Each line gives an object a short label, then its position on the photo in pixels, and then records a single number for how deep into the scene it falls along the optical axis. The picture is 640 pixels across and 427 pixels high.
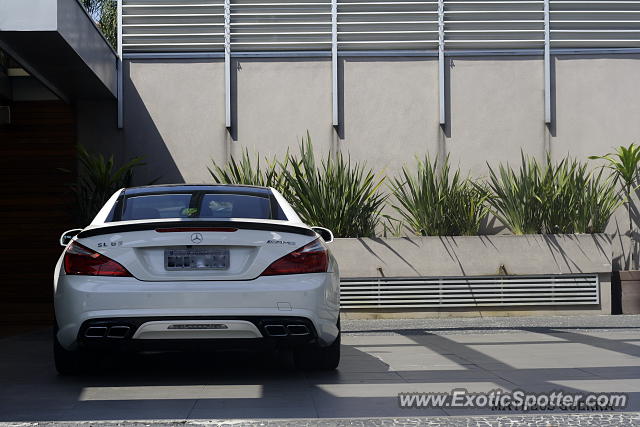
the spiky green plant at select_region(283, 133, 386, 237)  11.47
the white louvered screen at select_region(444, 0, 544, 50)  13.45
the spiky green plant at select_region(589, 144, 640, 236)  12.58
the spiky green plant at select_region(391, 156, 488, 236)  11.75
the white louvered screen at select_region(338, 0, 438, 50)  13.40
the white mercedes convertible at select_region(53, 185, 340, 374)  5.60
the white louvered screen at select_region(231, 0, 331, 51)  13.33
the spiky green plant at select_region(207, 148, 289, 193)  11.98
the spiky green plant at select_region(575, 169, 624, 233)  11.85
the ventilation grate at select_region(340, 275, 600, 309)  11.45
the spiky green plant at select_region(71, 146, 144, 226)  11.89
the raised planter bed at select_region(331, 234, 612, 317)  11.45
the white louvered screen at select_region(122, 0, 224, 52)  13.25
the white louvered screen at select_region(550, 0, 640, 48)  13.48
